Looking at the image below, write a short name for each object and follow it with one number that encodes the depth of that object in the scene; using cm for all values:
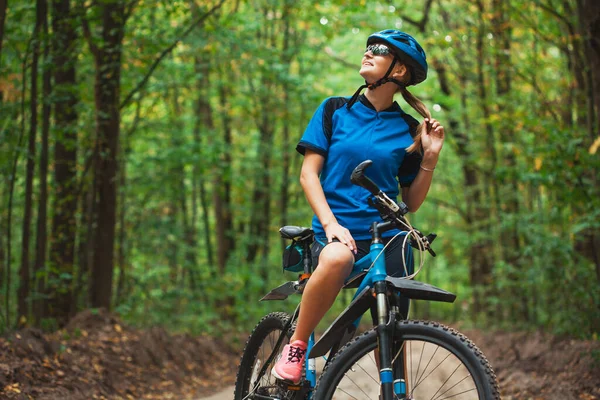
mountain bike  284
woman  340
